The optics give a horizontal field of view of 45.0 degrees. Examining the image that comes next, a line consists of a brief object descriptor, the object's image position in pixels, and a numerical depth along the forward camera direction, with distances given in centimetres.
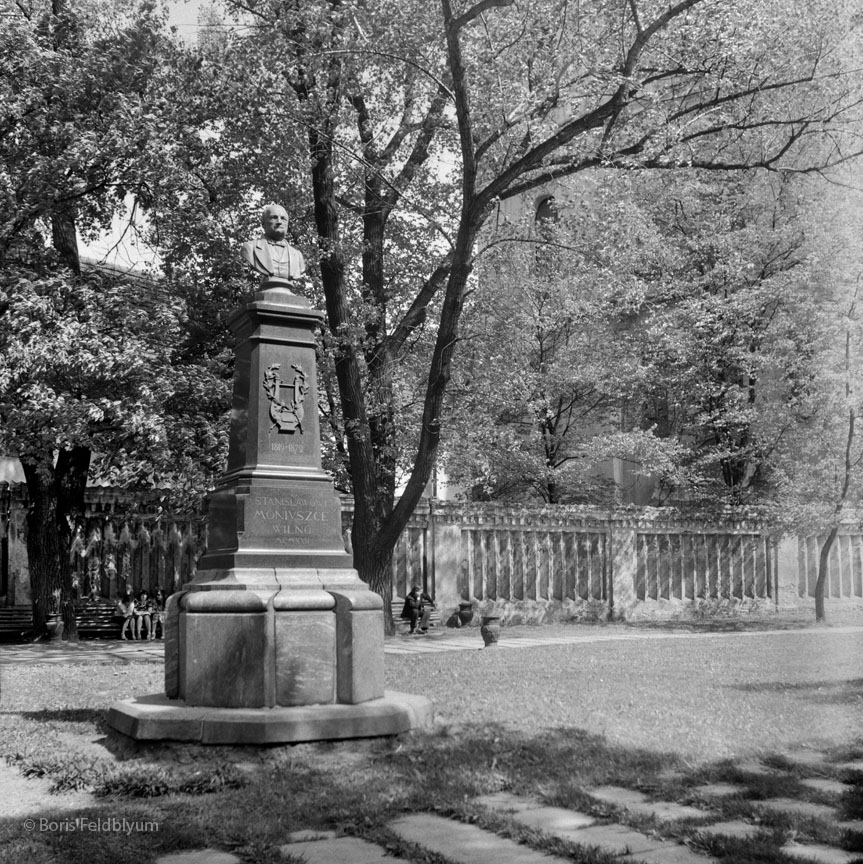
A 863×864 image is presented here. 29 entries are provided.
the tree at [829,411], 1884
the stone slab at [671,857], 463
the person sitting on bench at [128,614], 1833
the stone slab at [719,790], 594
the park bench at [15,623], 1772
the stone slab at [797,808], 544
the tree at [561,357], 1633
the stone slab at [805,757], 685
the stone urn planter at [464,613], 2097
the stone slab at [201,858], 469
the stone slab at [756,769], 652
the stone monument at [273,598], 745
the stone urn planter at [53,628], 1766
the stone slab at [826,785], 600
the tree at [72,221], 1484
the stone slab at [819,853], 460
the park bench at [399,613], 2087
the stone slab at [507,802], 566
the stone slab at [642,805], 546
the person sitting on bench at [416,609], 1952
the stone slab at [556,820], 519
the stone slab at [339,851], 472
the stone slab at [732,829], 505
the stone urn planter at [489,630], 1608
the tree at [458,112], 1264
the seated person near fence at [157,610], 1858
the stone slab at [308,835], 507
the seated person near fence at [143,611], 1845
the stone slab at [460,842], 472
